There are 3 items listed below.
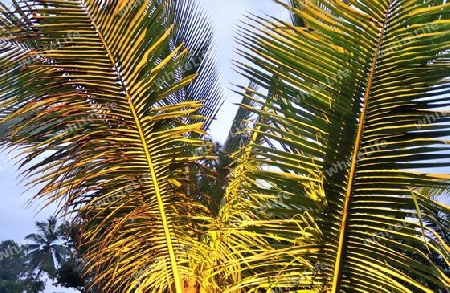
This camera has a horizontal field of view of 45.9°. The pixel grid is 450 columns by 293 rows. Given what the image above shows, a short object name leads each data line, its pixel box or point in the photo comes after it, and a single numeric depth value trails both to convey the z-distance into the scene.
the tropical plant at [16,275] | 31.97
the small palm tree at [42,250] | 47.50
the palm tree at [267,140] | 1.93
